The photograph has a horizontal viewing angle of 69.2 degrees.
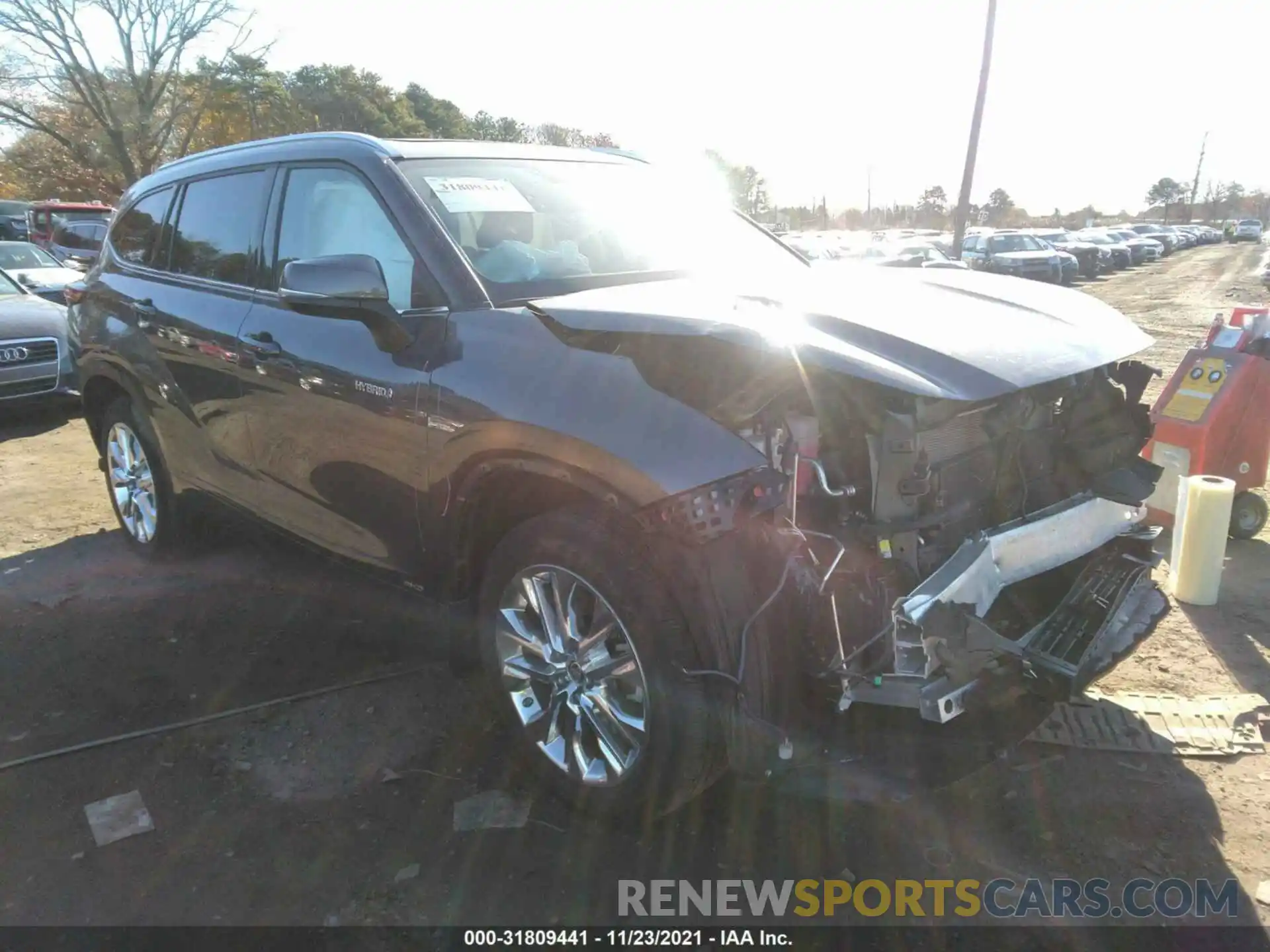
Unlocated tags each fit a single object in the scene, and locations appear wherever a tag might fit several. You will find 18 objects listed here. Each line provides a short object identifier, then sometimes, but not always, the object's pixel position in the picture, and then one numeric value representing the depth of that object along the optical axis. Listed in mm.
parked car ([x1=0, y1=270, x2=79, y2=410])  8406
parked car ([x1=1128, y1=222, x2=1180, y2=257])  46844
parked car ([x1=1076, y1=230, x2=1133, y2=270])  33719
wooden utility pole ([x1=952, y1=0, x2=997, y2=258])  20656
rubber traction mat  3168
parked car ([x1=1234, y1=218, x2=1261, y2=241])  62438
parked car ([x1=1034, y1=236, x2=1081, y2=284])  27125
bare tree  29500
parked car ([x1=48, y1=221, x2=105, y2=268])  18109
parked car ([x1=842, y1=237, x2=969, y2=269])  20891
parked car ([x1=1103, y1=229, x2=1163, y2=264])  37906
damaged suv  2342
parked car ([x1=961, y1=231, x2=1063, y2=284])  25656
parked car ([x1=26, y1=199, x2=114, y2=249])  19891
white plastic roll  4156
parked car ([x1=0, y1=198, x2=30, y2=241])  22109
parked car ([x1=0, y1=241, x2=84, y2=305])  11469
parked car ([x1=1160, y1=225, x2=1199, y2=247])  52312
